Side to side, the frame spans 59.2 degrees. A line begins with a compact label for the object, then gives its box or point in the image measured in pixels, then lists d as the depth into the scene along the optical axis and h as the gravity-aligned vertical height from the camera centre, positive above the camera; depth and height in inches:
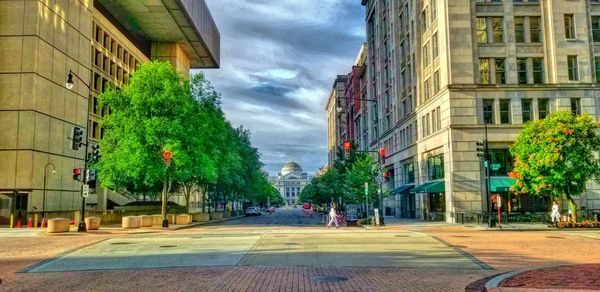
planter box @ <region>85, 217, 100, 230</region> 1398.9 -40.6
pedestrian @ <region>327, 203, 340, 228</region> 1557.0 -27.9
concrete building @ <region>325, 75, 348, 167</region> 5470.5 +950.2
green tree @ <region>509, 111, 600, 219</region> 1348.4 +125.0
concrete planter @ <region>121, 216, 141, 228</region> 1472.7 -40.3
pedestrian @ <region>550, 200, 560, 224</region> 1364.4 -21.8
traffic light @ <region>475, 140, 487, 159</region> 1397.6 +147.4
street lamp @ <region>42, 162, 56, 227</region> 1753.9 +33.7
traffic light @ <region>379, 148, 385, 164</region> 1517.0 +147.5
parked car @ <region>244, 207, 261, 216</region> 3411.9 -34.5
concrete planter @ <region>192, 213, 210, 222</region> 2065.7 -39.0
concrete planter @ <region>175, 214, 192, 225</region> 1788.9 -40.1
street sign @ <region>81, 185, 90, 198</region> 1348.4 +45.1
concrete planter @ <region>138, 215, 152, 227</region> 1548.7 -39.5
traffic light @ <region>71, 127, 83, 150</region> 1204.3 +161.2
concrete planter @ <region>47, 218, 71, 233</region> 1251.2 -41.0
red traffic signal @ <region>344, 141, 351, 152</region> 1432.5 +161.9
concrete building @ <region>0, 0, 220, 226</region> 1713.8 +378.2
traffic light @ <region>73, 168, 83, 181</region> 1337.6 +88.2
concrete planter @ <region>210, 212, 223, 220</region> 2355.3 -40.3
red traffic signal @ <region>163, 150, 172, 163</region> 1438.2 +139.3
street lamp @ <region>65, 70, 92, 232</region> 1306.6 -42.5
